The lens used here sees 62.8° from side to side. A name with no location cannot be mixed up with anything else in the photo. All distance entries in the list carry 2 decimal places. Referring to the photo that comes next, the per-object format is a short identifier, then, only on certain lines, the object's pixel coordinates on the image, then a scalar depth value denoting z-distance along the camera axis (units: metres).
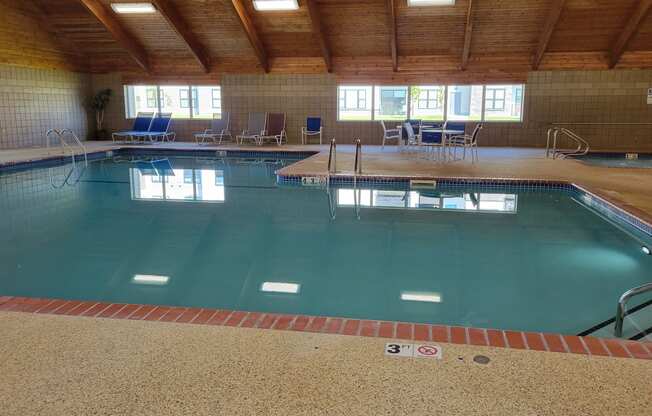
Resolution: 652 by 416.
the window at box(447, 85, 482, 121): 11.88
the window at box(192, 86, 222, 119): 12.95
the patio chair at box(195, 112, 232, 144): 12.29
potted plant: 13.05
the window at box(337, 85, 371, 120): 12.29
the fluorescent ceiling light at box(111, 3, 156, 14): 10.12
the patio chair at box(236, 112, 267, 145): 12.23
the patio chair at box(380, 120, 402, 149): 10.78
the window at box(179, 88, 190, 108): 13.01
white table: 8.39
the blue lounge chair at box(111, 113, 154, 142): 12.45
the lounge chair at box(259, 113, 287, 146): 12.32
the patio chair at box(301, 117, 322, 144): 12.16
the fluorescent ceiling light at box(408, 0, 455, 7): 9.47
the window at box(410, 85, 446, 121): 12.02
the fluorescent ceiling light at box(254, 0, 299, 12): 9.79
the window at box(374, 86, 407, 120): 12.22
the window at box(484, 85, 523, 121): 11.77
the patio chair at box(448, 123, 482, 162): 8.97
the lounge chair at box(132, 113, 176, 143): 12.00
